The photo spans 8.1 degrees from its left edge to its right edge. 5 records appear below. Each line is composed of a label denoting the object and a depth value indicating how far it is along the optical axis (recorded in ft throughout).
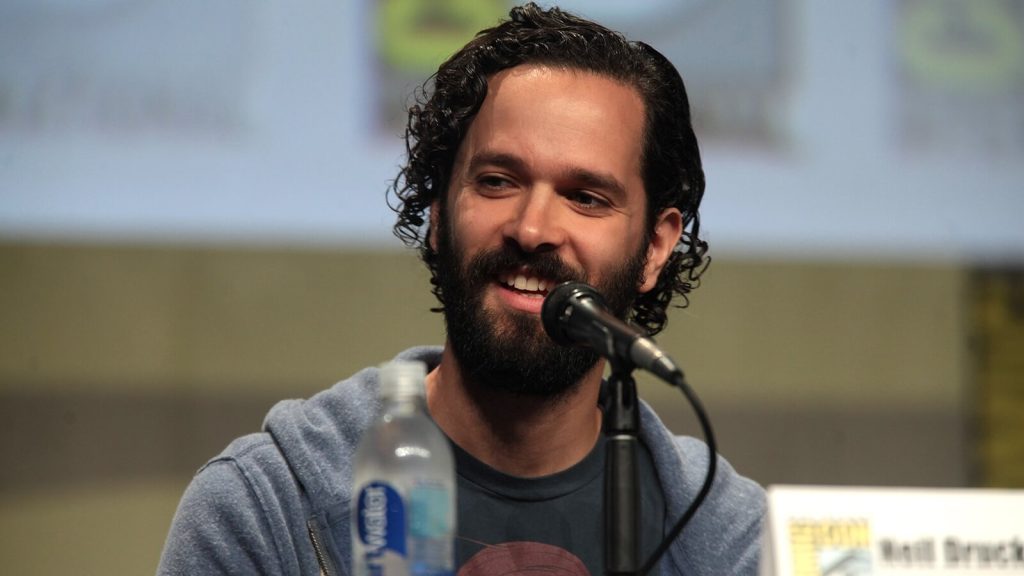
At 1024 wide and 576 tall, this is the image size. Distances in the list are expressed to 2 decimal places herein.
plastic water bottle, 13.93
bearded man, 14.76
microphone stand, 14.06
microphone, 14.01
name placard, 14.02
